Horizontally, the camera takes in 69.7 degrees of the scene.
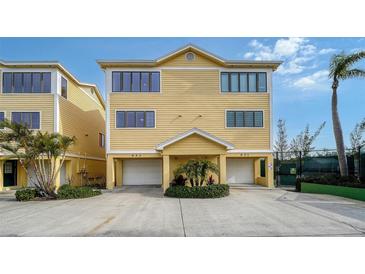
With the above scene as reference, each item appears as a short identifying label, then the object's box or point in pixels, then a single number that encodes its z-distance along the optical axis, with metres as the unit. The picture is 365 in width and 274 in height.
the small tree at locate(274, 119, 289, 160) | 26.71
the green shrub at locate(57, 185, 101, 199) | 13.35
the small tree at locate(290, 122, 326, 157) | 24.75
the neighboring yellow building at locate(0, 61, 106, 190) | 17.09
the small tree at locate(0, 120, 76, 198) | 12.46
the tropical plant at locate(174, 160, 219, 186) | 13.13
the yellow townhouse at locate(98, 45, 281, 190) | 17.08
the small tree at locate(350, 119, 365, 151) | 22.03
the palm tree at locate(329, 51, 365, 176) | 13.66
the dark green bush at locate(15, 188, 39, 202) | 12.84
